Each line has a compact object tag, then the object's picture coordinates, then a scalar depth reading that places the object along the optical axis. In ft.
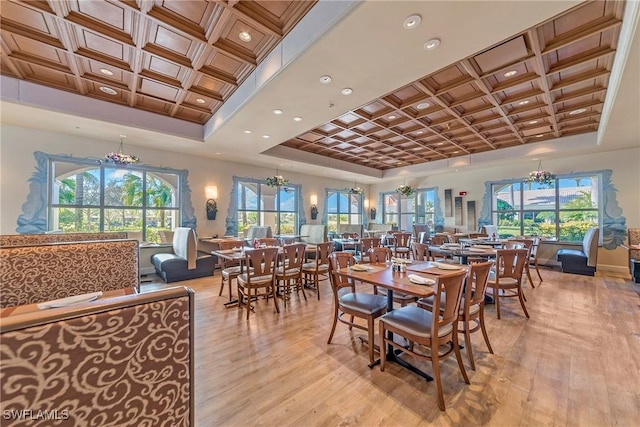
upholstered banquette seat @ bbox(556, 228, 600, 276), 18.89
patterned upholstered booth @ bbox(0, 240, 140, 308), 6.53
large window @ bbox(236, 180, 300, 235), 26.23
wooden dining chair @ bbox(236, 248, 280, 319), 11.68
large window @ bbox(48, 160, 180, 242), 17.71
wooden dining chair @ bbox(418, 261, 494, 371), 7.29
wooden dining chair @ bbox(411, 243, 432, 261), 13.89
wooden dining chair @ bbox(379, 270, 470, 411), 6.26
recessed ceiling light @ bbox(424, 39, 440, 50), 8.49
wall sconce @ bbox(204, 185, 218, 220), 23.42
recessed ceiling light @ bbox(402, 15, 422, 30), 7.47
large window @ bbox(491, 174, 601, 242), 22.61
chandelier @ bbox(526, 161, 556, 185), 22.27
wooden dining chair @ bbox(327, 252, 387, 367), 8.02
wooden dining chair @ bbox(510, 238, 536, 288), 14.28
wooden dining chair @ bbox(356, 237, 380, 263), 15.71
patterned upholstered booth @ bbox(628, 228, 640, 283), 17.30
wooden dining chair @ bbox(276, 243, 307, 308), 13.19
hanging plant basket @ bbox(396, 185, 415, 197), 29.94
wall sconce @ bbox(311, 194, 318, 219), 31.58
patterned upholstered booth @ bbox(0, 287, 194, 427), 2.61
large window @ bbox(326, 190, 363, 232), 34.14
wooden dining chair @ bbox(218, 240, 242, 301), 13.53
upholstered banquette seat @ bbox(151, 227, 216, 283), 17.61
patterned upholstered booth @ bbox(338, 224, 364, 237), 31.50
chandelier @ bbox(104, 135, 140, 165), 17.01
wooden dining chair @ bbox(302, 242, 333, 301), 14.38
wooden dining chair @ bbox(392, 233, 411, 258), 20.62
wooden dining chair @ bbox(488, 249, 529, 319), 11.18
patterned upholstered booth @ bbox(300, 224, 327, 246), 25.86
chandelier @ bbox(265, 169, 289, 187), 25.23
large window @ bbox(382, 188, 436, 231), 32.37
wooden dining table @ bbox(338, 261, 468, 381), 6.90
